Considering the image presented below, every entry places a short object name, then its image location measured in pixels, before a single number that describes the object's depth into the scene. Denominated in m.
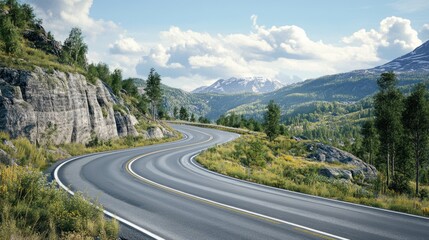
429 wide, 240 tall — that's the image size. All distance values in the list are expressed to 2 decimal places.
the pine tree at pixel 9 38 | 28.92
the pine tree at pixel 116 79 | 70.99
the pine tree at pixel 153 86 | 76.56
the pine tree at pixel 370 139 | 66.20
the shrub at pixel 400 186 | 28.52
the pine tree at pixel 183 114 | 134.99
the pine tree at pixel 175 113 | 149.32
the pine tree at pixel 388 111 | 43.19
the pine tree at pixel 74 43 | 51.81
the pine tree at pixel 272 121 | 57.31
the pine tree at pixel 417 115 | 40.16
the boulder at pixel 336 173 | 39.88
